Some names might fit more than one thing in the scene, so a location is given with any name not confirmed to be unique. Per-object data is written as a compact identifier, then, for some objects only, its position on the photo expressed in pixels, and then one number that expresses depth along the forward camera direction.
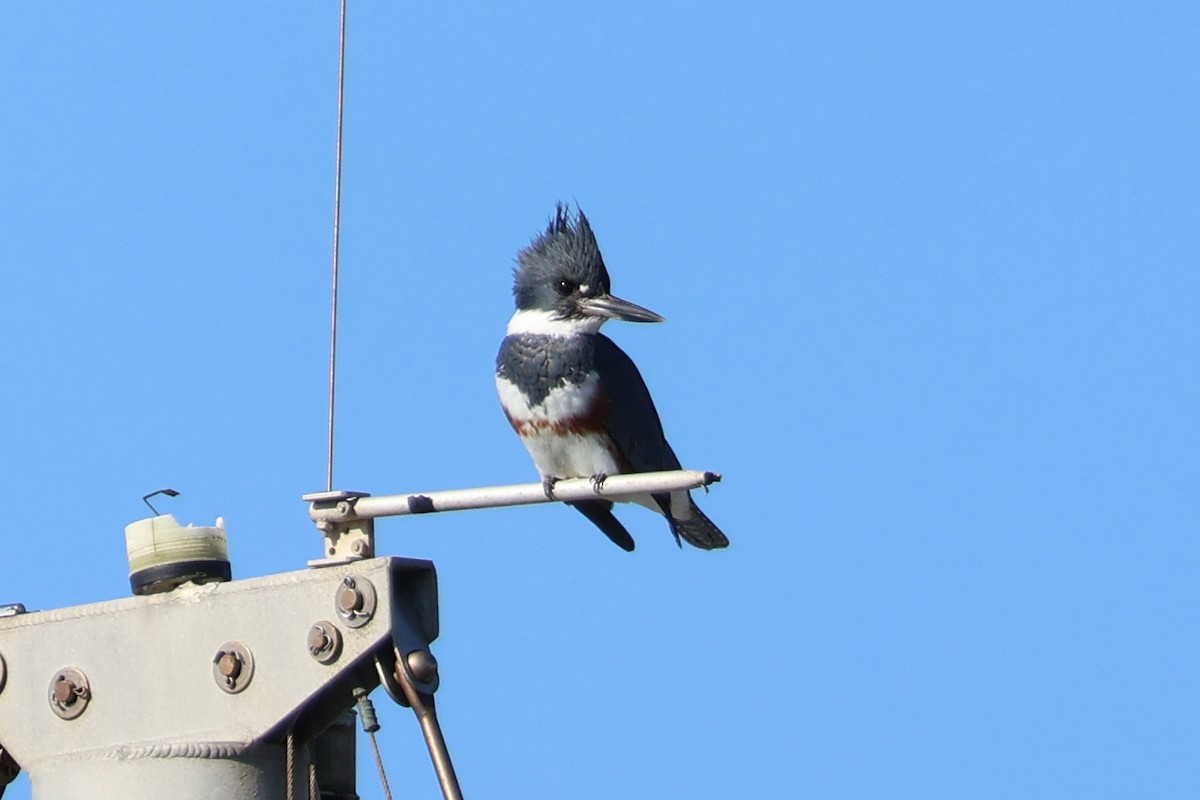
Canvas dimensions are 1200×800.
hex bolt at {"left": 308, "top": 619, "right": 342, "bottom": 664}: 8.16
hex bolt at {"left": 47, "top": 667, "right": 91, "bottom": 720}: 8.87
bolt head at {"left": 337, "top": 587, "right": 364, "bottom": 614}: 8.14
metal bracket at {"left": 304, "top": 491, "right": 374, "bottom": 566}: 8.59
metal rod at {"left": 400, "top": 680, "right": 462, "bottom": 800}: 7.90
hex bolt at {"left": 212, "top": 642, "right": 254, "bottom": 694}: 8.43
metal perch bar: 8.09
